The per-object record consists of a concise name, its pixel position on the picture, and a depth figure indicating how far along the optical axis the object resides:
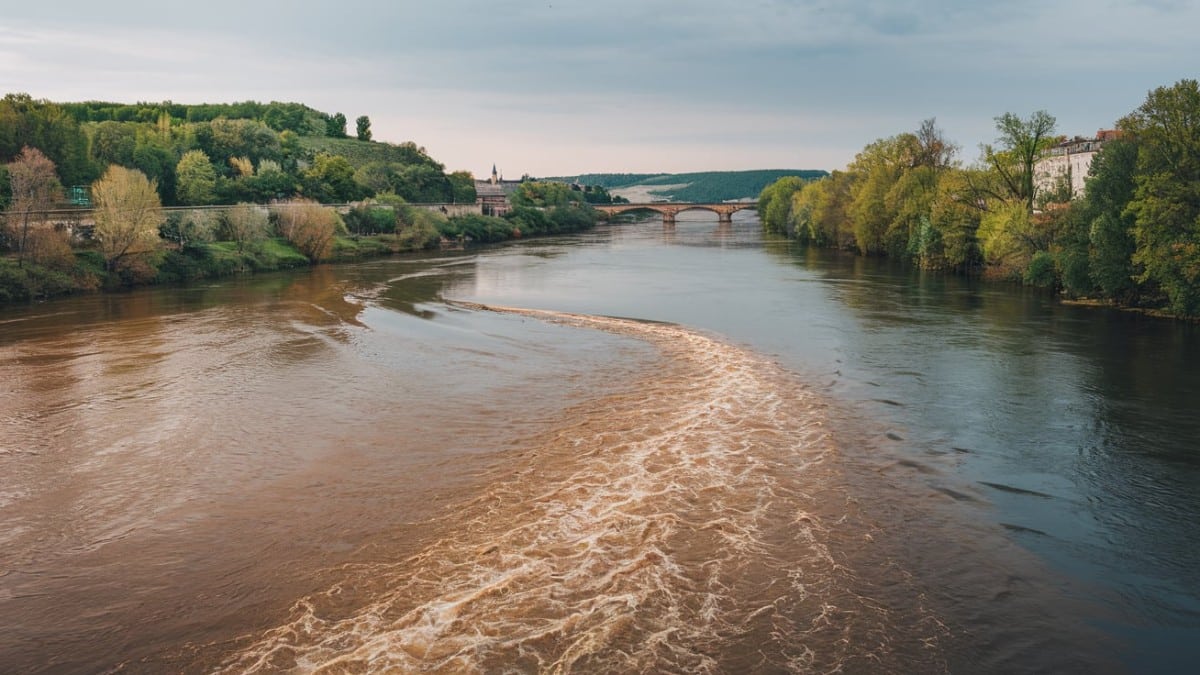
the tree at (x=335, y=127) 187.50
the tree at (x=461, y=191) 133.50
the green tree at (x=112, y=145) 83.31
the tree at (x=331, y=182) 93.25
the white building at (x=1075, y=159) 64.06
